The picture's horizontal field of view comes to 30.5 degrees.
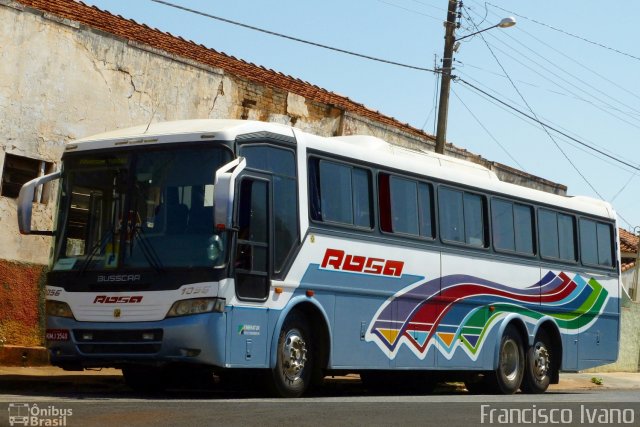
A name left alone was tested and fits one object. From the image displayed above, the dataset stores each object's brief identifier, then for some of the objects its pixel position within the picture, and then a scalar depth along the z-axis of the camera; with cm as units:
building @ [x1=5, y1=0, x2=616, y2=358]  1700
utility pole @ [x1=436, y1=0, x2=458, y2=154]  2262
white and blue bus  1241
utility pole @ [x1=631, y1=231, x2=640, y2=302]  3600
